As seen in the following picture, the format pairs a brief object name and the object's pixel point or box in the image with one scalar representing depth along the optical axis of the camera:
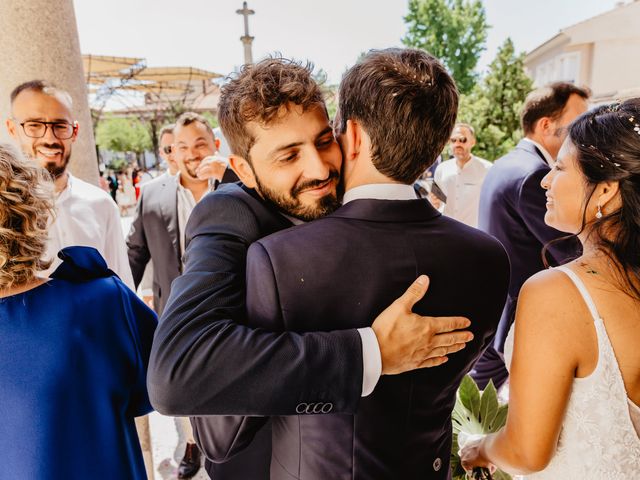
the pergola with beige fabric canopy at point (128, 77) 14.41
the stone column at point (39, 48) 2.48
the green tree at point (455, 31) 31.05
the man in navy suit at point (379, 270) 1.07
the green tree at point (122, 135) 40.88
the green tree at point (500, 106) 14.82
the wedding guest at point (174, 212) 3.47
